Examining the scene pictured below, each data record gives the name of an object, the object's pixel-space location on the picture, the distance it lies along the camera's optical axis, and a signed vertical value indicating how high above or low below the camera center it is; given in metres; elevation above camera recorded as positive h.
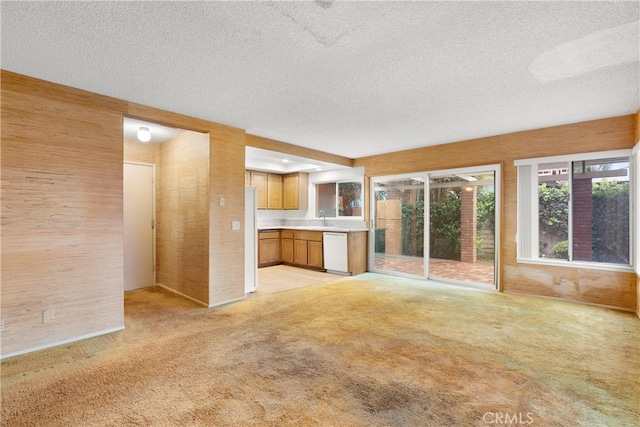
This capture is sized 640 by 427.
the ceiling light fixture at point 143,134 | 4.13 +1.09
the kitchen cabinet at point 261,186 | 7.51 +0.69
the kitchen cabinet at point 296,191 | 7.76 +0.59
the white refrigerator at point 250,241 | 4.72 -0.43
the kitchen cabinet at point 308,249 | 6.79 -0.82
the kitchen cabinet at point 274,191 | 7.79 +0.59
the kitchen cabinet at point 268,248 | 7.18 -0.82
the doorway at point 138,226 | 4.92 -0.20
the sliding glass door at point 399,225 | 5.86 -0.23
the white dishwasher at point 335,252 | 6.21 -0.81
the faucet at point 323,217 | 7.63 -0.09
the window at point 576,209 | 4.03 +0.05
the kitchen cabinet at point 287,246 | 7.40 -0.79
